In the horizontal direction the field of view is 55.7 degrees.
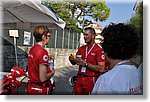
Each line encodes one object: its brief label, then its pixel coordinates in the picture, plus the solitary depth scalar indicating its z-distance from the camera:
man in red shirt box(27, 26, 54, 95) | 1.51
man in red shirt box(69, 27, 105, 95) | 1.57
